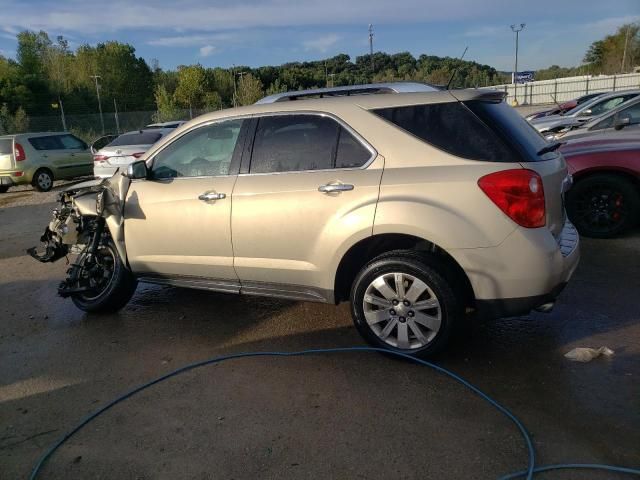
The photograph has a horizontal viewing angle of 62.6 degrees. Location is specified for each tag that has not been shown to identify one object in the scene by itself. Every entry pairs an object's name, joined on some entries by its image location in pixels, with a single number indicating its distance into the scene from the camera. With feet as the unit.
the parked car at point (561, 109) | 62.63
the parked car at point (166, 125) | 45.98
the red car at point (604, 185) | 20.20
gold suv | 10.73
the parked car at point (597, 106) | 41.91
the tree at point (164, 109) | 116.86
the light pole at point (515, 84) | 158.71
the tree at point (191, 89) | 181.27
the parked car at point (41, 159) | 45.44
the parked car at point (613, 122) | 23.44
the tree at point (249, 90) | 147.64
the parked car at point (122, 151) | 38.52
